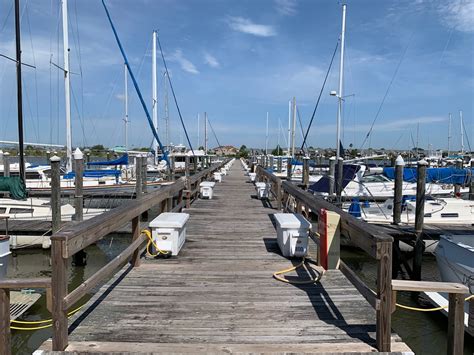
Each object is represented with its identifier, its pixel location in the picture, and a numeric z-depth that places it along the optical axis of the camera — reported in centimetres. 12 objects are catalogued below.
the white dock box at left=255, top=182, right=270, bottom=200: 1396
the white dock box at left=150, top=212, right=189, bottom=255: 586
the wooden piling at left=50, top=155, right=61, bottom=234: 913
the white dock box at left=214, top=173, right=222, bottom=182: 2100
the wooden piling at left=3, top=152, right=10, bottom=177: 1903
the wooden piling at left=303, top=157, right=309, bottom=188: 1341
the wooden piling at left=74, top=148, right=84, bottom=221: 967
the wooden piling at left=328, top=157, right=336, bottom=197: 1374
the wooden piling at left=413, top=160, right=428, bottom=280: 924
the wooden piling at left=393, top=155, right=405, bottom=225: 1085
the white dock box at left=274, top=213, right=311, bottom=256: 589
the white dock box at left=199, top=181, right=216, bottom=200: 1386
